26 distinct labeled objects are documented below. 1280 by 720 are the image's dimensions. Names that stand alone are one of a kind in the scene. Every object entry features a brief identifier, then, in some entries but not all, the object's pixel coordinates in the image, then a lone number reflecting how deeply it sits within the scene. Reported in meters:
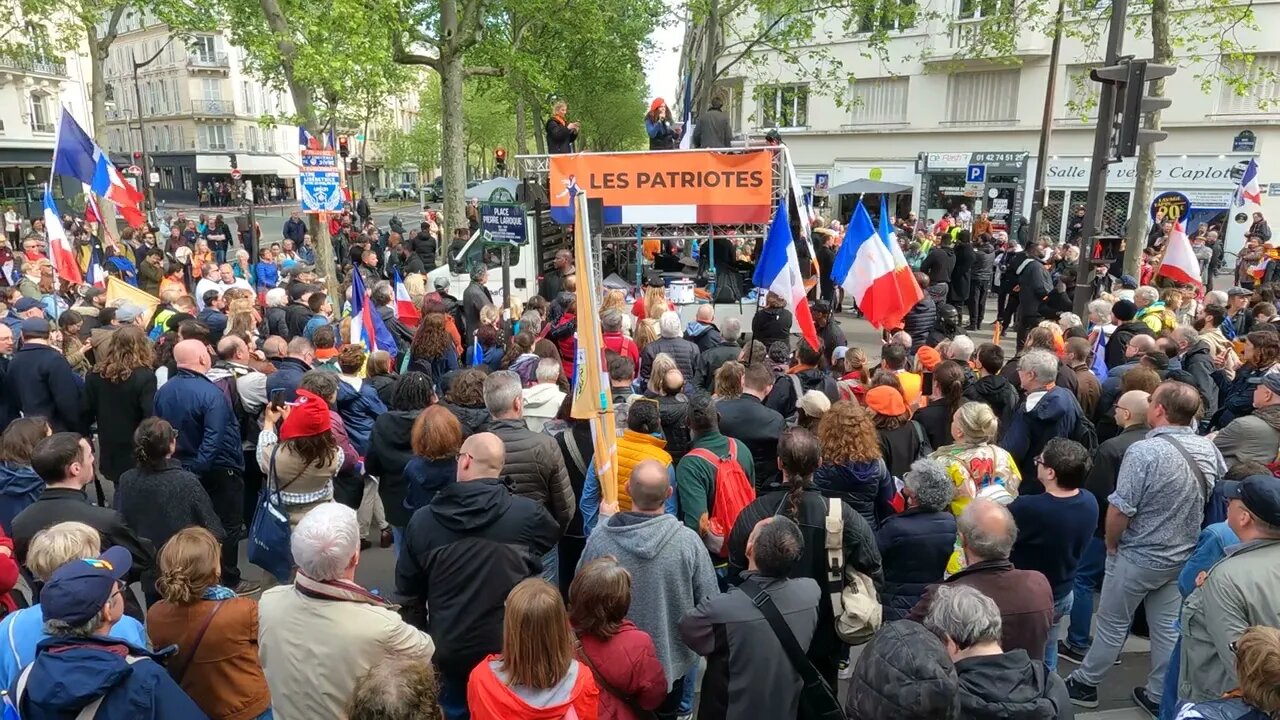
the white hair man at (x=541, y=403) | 5.68
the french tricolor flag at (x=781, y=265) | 7.33
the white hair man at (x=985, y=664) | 2.59
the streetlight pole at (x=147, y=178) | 28.16
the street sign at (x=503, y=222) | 10.08
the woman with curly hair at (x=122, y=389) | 5.85
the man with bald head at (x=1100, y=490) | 4.88
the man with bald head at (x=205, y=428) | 5.34
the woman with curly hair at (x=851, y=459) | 4.30
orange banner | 11.32
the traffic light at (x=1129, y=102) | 8.01
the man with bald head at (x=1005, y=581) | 3.32
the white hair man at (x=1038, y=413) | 5.34
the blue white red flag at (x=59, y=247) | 8.48
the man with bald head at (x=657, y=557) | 3.54
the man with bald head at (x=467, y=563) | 3.46
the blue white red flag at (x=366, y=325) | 7.84
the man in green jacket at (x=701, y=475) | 4.29
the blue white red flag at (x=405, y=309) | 9.59
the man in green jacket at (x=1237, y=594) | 3.20
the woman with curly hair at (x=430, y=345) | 7.12
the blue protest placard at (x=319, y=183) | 11.54
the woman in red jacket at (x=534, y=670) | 2.61
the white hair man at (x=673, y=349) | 7.33
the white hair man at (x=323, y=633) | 2.88
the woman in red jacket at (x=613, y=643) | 2.95
